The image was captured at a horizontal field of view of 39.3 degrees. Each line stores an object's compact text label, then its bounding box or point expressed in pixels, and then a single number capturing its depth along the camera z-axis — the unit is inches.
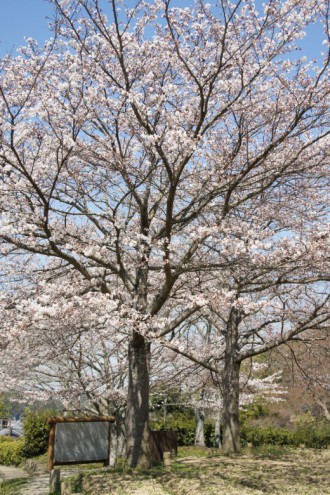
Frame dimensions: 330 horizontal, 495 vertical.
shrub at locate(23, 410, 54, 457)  817.5
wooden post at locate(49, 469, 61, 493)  323.8
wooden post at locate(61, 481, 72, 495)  270.5
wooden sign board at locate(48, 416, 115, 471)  369.7
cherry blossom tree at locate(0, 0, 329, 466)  301.9
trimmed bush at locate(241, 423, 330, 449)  762.2
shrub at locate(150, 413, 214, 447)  903.1
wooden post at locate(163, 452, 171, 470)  379.2
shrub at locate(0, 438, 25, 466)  828.6
